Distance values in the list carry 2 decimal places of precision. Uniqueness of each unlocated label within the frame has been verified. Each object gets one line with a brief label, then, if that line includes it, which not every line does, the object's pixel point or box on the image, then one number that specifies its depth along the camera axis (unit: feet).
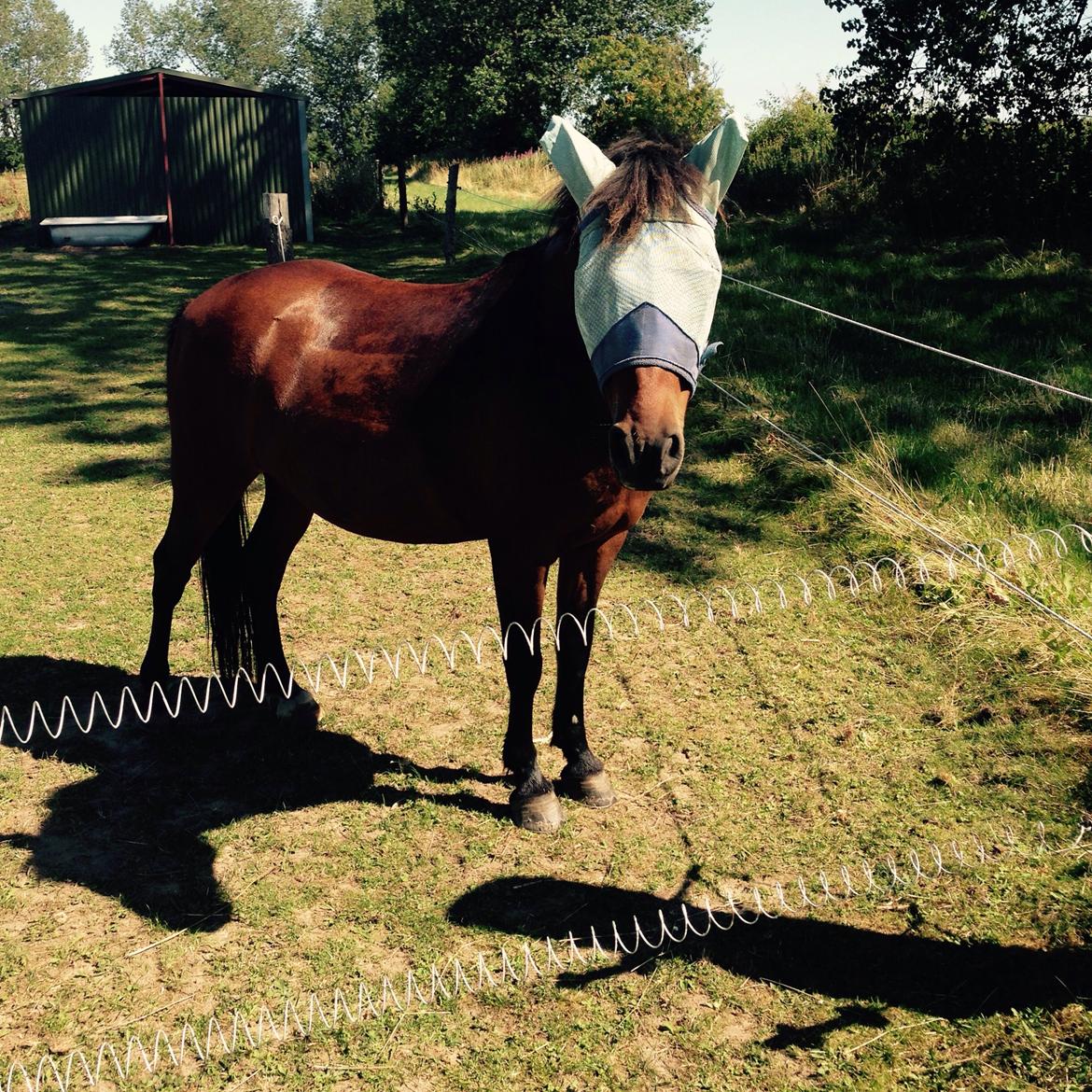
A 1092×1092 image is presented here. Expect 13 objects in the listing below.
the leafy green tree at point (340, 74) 191.93
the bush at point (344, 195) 78.07
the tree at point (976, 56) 38.24
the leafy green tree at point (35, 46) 242.37
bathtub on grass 63.77
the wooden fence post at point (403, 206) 70.44
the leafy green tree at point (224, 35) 253.03
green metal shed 65.41
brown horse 10.13
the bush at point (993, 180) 37.50
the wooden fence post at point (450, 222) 51.80
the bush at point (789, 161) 45.75
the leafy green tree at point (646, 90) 61.11
